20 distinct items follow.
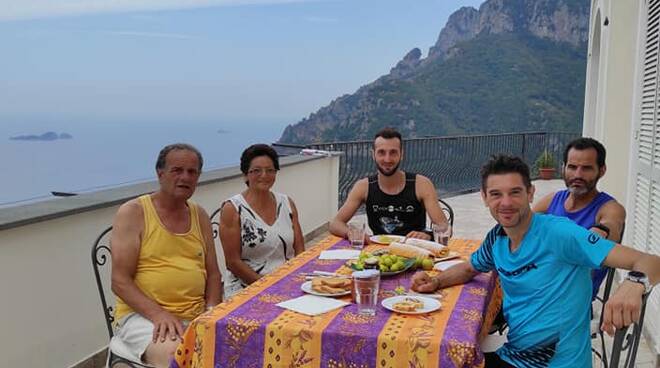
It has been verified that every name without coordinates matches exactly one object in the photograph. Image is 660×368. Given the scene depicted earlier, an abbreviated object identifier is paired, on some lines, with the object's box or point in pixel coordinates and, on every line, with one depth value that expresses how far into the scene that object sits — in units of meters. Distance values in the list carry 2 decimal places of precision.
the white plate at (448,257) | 2.68
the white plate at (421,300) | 1.92
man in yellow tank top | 2.38
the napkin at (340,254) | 2.73
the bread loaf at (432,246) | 2.74
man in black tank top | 3.45
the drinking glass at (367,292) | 1.90
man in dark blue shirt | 2.53
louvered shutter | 3.71
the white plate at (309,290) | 2.09
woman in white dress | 2.99
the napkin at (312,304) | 1.92
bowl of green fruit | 2.38
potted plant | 12.48
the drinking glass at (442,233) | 2.88
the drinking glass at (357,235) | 2.94
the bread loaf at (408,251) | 2.62
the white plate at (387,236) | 3.06
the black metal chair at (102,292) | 2.38
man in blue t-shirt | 1.82
